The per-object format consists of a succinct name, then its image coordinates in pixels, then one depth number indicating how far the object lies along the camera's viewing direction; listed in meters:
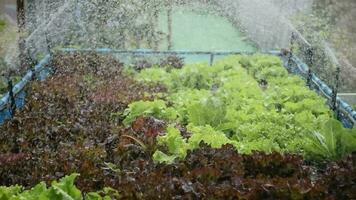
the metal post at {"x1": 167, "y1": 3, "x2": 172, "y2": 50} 12.45
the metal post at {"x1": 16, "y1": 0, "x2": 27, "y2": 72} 9.99
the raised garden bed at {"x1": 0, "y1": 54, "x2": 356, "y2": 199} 4.70
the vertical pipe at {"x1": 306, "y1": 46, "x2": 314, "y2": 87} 9.09
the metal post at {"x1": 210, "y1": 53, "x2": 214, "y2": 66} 10.56
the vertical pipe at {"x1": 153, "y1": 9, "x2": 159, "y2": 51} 12.52
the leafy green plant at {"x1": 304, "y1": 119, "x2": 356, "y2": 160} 5.92
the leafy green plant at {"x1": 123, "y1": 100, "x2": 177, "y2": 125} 6.86
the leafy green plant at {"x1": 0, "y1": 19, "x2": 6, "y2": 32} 10.11
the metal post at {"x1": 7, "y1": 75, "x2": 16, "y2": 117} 7.09
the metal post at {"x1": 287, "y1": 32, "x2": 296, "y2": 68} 10.50
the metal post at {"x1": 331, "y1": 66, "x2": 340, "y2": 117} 7.69
